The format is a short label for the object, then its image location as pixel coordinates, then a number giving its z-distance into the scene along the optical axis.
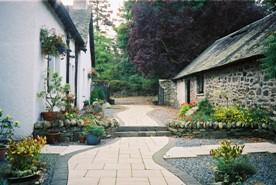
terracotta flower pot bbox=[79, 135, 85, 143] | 8.12
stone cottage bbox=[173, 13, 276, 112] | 9.46
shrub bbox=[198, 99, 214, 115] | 11.24
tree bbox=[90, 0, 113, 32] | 41.84
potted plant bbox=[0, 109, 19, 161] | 5.75
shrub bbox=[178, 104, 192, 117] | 12.81
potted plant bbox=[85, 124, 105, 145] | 7.86
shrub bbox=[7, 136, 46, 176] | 4.16
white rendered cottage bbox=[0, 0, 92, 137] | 7.32
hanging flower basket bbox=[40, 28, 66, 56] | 7.89
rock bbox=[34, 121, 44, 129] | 7.56
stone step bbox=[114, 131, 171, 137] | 9.58
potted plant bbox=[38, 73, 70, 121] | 8.13
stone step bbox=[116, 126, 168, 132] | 9.99
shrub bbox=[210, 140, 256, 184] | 4.06
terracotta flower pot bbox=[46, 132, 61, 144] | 7.73
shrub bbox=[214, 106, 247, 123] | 9.45
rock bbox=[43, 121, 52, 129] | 7.71
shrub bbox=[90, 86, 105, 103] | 20.29
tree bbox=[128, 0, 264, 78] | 21.83
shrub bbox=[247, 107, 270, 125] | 9.15
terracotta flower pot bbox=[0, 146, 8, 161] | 5.72
